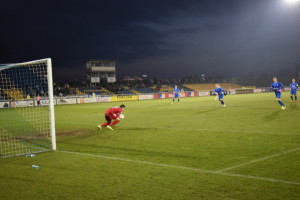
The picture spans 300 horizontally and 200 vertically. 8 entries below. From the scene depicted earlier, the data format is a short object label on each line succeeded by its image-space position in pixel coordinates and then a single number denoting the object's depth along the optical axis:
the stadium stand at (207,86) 76.82
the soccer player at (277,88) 22.22
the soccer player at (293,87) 27.60
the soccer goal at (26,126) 9.83
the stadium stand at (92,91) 57.95
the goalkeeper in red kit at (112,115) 14.55
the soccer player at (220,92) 25.69
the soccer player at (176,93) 34.90
